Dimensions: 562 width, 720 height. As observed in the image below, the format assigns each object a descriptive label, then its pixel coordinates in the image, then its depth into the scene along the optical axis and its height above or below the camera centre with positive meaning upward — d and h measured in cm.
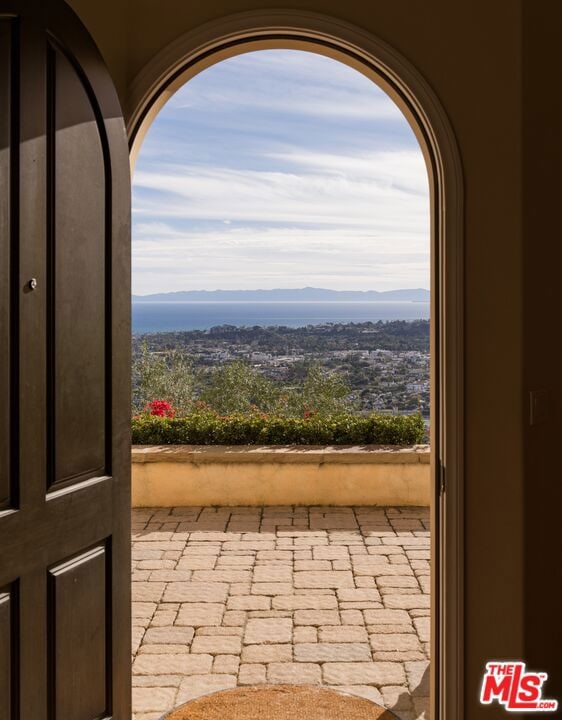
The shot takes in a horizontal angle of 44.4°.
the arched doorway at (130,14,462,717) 262 +31
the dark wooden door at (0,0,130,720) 197 -8
